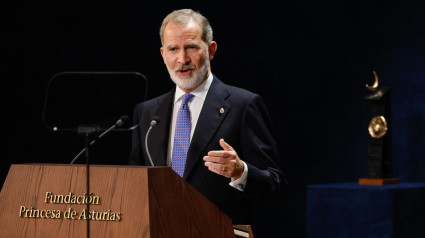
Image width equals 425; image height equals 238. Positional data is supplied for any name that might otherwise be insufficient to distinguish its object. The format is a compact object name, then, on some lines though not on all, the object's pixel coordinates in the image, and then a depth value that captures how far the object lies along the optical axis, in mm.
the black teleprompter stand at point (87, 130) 6817
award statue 9037
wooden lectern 6856
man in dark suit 7416
